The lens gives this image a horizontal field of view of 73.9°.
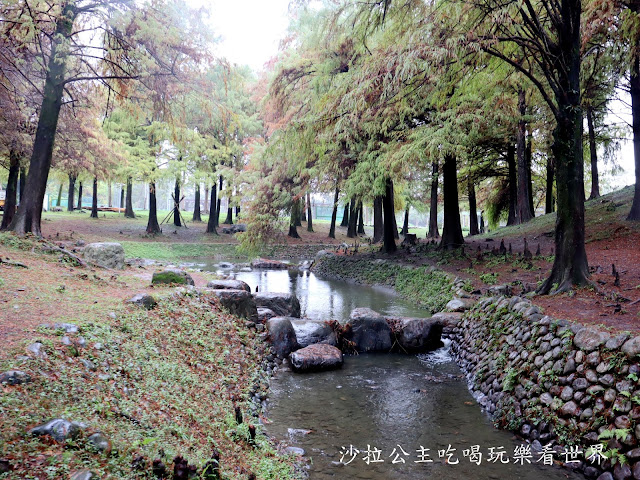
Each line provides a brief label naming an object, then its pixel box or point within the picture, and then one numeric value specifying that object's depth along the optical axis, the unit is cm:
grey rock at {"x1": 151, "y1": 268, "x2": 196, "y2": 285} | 830
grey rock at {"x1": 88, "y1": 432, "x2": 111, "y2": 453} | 274
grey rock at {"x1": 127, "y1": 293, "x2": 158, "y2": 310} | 620
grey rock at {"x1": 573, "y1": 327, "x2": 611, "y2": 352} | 456
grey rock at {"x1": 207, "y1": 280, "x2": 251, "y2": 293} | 899
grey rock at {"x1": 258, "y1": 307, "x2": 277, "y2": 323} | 827
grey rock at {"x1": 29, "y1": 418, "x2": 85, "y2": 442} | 267
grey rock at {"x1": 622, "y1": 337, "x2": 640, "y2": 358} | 409
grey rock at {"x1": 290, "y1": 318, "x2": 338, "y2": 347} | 807
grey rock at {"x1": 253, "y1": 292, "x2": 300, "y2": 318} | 935
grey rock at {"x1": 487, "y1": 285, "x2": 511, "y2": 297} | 851
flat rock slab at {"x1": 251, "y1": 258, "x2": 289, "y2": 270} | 2067
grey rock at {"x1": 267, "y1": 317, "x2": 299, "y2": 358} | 760
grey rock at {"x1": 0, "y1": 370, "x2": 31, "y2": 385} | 312
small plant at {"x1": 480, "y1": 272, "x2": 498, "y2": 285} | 1065
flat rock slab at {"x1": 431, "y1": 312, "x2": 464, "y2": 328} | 883
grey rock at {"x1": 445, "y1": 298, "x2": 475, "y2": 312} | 941
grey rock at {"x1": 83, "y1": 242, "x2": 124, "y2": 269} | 985
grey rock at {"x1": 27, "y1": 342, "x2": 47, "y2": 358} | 365
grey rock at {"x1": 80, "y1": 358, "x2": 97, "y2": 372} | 390
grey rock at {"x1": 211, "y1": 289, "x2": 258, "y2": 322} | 793
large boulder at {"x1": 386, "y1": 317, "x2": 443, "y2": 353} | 835
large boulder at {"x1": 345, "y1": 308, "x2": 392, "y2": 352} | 834
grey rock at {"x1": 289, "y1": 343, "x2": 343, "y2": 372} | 698
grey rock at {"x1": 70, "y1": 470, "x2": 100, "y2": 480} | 235
